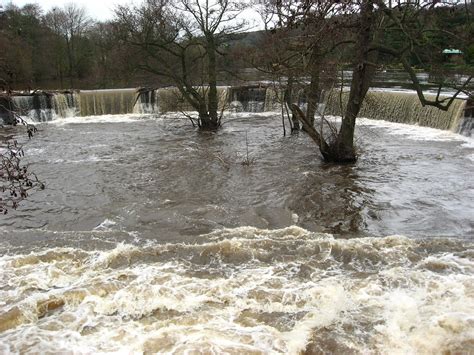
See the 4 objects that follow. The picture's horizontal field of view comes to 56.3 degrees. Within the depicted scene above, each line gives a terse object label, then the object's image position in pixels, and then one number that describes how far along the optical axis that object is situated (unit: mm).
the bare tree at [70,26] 38250
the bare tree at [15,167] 3719
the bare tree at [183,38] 17328
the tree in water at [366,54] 8344
